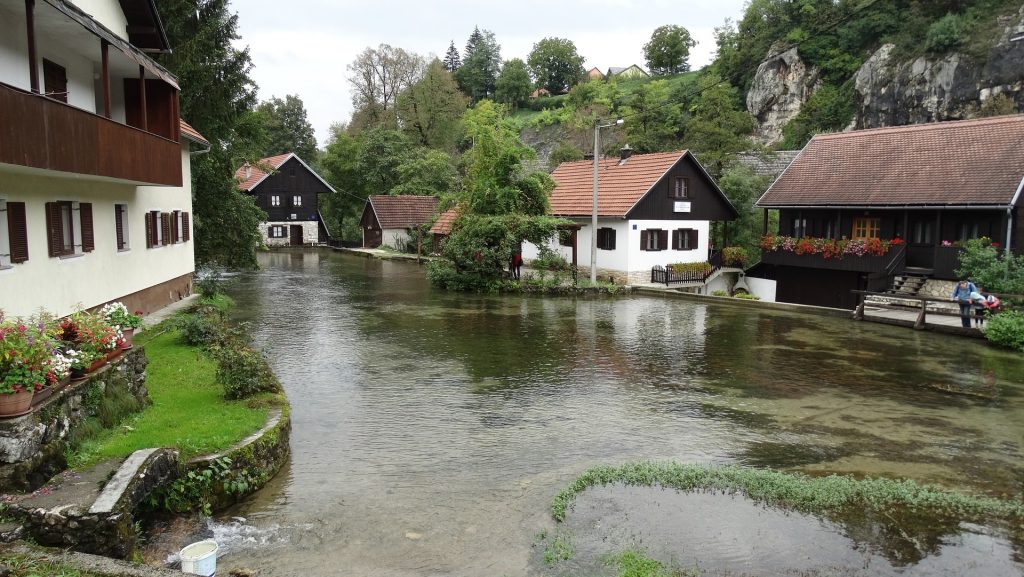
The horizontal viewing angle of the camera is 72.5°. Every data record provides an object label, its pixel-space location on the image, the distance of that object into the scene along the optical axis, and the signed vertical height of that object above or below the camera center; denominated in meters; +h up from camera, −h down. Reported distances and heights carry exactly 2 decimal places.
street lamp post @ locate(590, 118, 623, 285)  28.95 -0.77
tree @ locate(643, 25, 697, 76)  90.19 +23.47
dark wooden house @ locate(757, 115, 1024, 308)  22.50 +1.07
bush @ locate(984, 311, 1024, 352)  17.23 -2.50
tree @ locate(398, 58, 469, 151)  65.81 +11.59
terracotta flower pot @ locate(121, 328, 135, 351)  9.68 -1.54
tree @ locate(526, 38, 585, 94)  101.12 +23.98
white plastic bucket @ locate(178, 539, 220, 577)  5.81 -2.74
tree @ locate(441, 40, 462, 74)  118.38 +29.29
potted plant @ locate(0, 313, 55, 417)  6.71 -1.35
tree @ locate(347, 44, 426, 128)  69.38 +15.39
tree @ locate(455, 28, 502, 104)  101.75 +23.02
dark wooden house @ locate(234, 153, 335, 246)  60.12 +2.86
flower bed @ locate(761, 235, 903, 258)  24.73 -0.59
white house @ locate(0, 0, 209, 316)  10.96 +1.21
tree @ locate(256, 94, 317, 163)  76.38 +10.99
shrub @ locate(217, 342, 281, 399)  10.32 -2.15
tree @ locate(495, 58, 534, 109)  93.38 +19.40
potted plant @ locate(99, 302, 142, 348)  10.43 -1.33
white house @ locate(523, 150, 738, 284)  31.17 +0.72
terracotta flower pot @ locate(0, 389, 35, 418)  6.67 -1.67
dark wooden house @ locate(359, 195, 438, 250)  53.19 +1.10
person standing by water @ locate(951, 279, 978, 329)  18.92 -1.86
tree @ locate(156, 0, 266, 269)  23.80 +4.25
